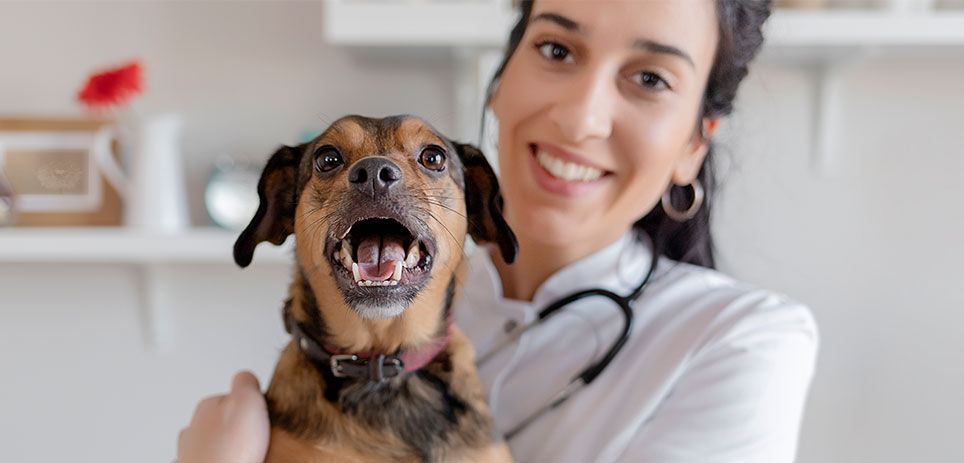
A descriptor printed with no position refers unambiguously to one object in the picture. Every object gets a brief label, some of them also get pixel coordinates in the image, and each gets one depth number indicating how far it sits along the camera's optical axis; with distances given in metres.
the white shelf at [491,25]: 1.87
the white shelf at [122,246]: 2.03
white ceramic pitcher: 2.09
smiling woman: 1.06
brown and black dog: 0.91
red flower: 2.05
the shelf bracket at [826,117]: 2.31
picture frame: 2.21
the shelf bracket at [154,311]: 2.38
